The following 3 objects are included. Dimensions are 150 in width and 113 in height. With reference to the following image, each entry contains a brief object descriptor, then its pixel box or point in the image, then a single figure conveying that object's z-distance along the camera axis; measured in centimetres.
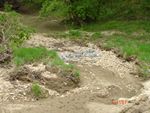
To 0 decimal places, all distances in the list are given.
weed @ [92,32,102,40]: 2084
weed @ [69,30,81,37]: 2114
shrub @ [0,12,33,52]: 1534
